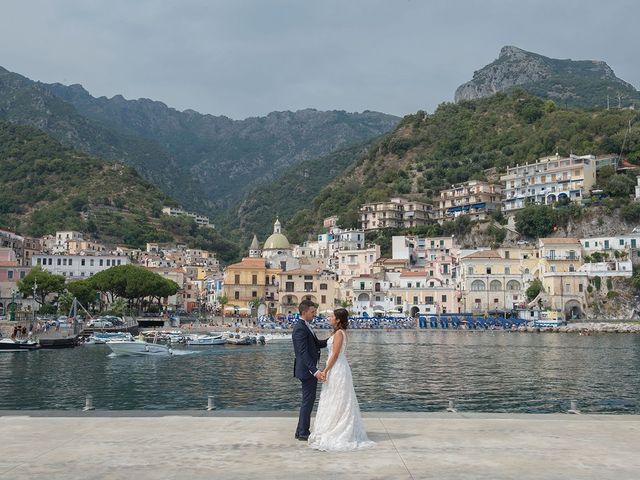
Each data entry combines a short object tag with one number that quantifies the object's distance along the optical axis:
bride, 7.81
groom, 8.62
